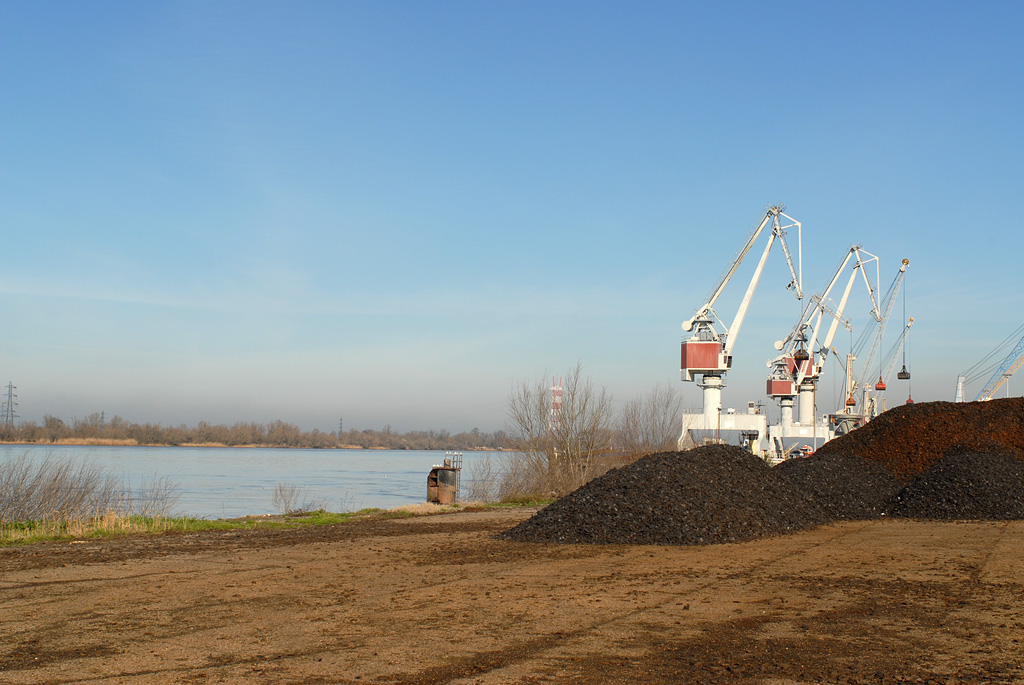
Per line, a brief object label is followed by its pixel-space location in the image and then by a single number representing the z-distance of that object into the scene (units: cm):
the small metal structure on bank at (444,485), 2998
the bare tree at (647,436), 4925
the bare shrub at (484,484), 3100
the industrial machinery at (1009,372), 8862
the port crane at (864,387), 8634
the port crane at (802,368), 9562
